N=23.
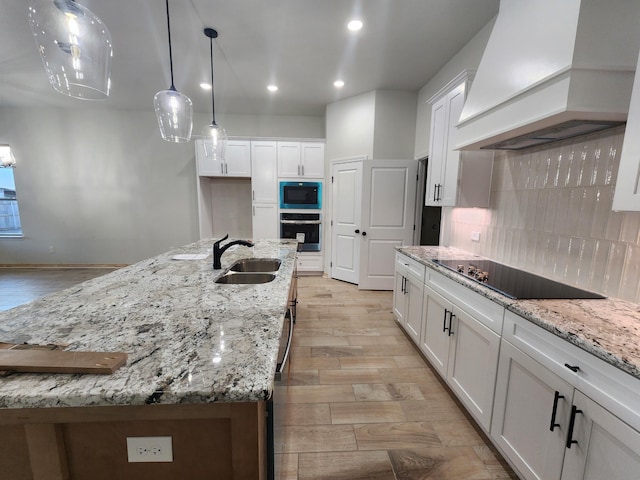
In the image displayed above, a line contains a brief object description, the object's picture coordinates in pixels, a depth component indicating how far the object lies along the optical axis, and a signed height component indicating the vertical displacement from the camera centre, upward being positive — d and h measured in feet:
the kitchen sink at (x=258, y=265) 7.07 -1.64
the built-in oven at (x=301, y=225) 15.20 -1.11
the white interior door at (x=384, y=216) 12.71 -0.41
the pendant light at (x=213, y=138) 8.71 +2.29
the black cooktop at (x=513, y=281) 4.63 -1.48
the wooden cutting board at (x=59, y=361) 2.18 -1.37
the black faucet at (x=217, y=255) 5.77 -1.11
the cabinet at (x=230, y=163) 14.67 +2.41
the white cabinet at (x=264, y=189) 14.78 +0.95
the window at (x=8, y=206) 16.29 -0.31
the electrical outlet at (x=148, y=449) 2.28 -2.16
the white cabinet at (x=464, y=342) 4.75 -2.90
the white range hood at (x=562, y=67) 3.84 +2.30
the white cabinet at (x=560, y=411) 2.77 -2.55
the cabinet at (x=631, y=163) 3.47 +0.67
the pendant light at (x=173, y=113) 6.63 +2.38
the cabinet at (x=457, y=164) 7.53 +1.35
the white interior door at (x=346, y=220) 13.55 -0.67
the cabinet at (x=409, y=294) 7.70 -2.80
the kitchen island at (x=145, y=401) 2.03 -1.51
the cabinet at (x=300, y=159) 14.79 +2.68
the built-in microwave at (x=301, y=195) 14.94 +0.65
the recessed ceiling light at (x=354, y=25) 7.98 +5.68
